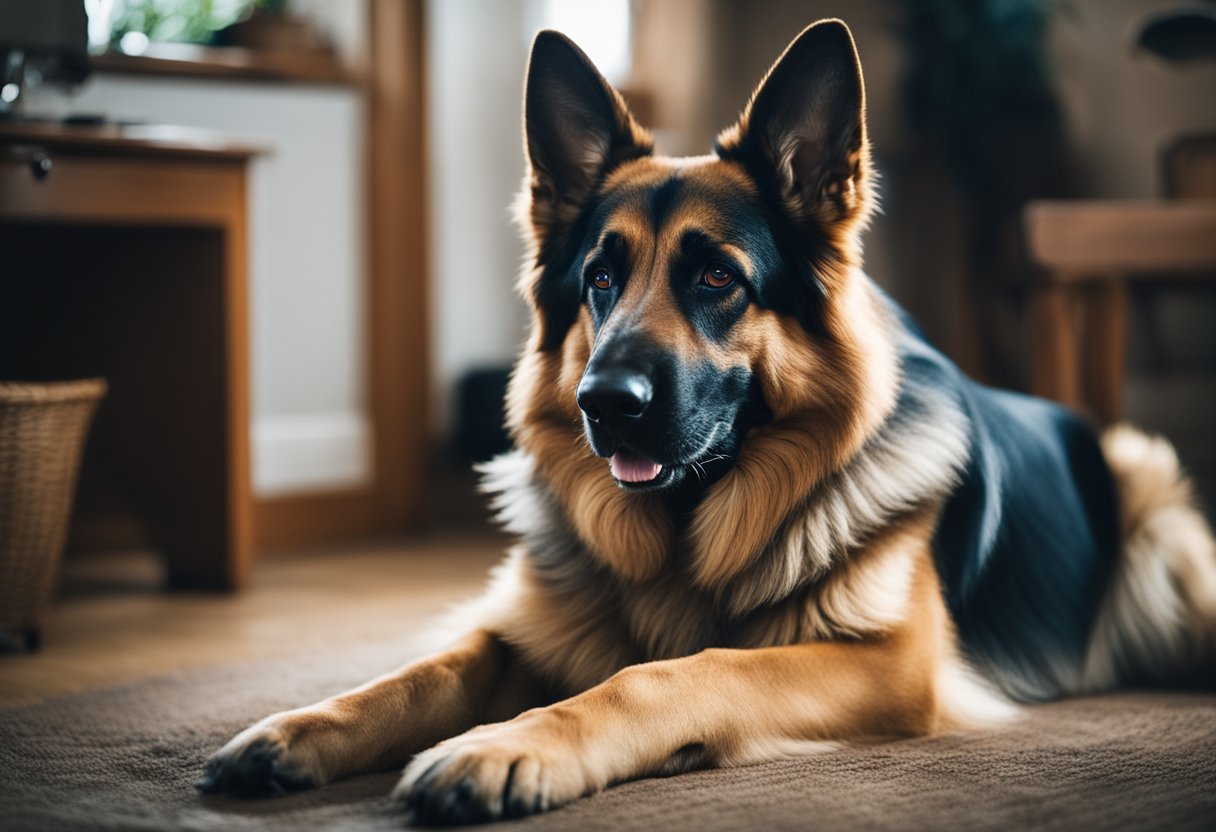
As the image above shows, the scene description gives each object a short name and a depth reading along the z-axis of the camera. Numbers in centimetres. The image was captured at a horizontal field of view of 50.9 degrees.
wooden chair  324
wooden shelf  372
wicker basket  265
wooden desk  325
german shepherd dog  184
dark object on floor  462
